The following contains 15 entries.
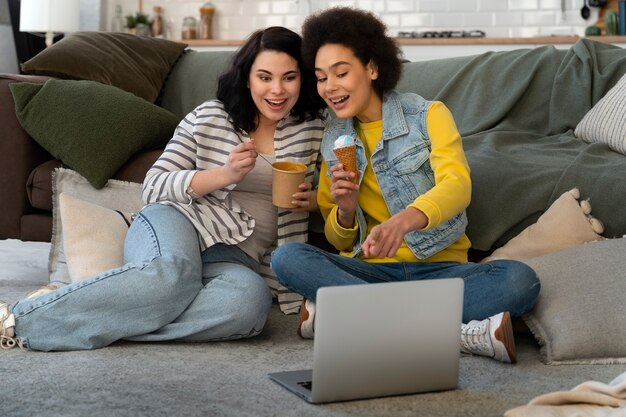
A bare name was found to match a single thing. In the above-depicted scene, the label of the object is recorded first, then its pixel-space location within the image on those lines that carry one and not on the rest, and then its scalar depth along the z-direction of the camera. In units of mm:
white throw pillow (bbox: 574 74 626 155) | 3025
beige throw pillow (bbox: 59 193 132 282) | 2791
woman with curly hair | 2359
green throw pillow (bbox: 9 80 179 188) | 3152
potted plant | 6395
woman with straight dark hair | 2328
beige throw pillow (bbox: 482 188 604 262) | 2689
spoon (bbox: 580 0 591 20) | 5754
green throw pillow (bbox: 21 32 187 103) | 3586
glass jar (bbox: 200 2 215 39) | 6371
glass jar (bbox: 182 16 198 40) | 6379
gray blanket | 2812
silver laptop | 1804
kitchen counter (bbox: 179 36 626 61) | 5508
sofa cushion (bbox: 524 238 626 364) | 2270
